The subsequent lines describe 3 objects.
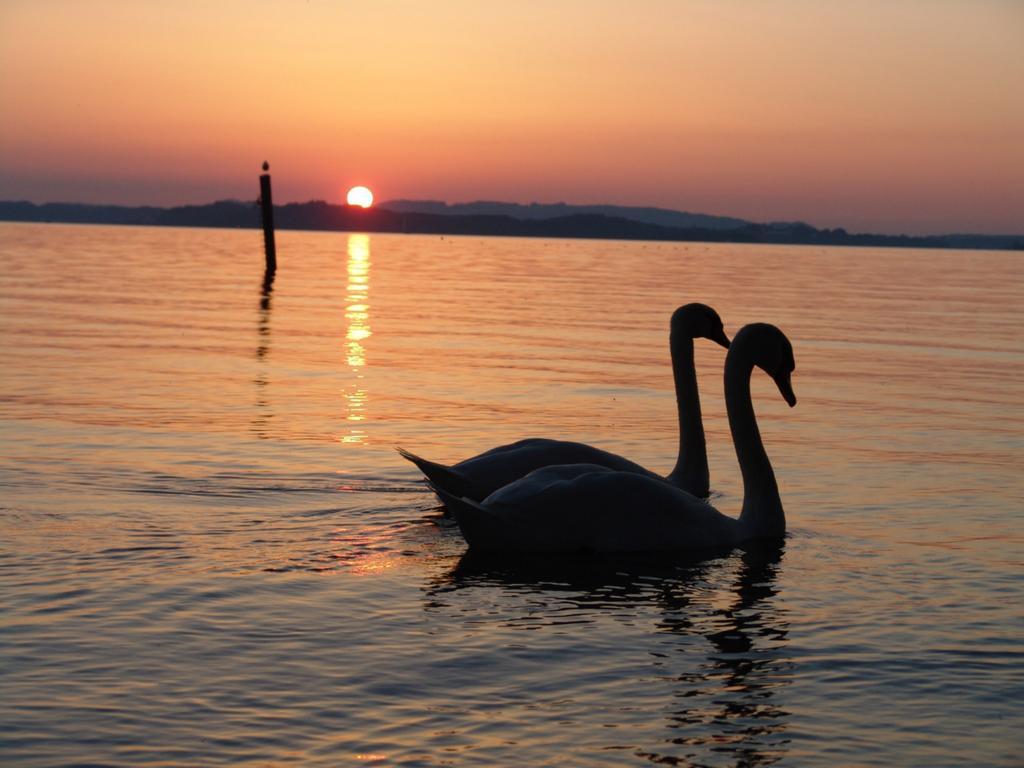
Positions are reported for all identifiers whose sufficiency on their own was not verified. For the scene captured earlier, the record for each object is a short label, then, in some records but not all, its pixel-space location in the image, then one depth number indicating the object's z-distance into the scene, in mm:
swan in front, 10609
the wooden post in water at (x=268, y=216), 56188
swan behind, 11680
